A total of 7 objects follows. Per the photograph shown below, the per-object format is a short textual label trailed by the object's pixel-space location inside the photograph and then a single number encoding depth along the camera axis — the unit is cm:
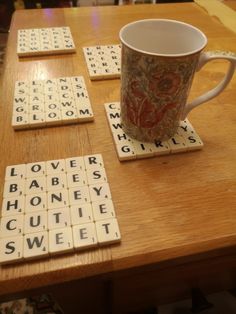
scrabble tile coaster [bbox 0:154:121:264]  30
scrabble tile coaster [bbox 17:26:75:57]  61
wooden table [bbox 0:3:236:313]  30
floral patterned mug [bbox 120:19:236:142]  34
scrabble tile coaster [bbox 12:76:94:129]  45
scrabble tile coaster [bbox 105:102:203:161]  40
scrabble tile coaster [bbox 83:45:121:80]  56
